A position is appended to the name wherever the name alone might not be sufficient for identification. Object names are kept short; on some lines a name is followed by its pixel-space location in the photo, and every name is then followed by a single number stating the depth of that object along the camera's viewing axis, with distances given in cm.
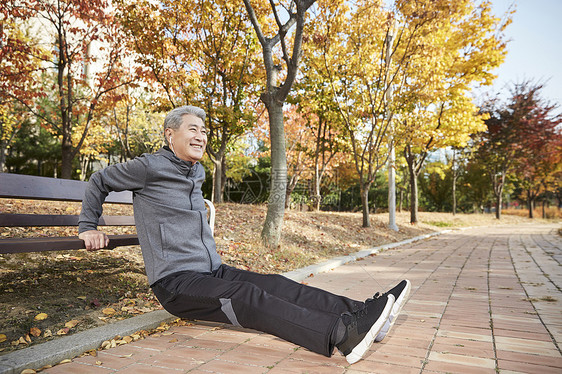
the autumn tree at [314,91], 1141
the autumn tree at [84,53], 976
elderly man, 216
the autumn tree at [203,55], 937
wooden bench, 245
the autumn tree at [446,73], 1110
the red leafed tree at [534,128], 2234
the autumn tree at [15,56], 905
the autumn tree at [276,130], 644
